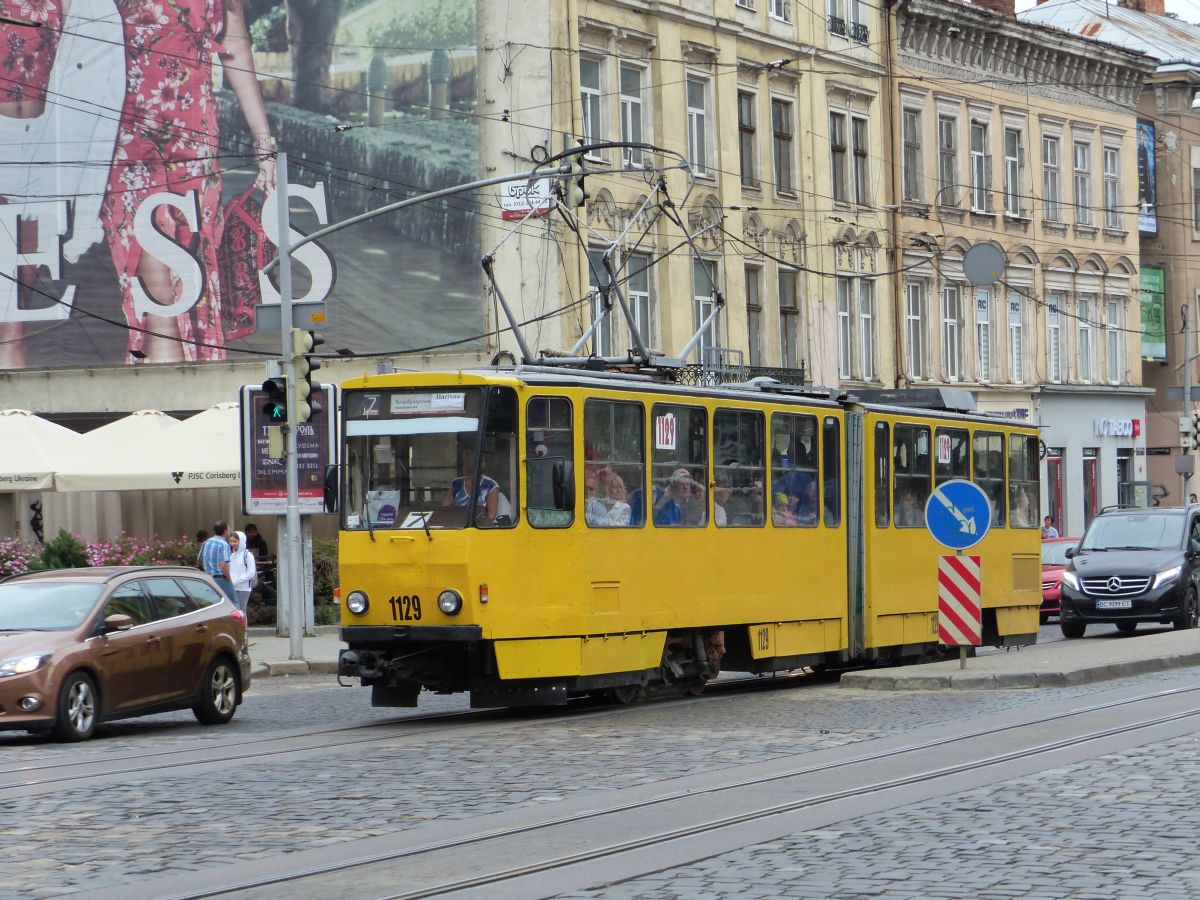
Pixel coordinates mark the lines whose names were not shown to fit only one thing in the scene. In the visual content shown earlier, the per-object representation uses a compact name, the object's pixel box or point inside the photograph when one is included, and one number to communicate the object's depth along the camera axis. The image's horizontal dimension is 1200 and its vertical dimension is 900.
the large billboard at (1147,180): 62.72
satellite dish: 49.97
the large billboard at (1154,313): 62.59
